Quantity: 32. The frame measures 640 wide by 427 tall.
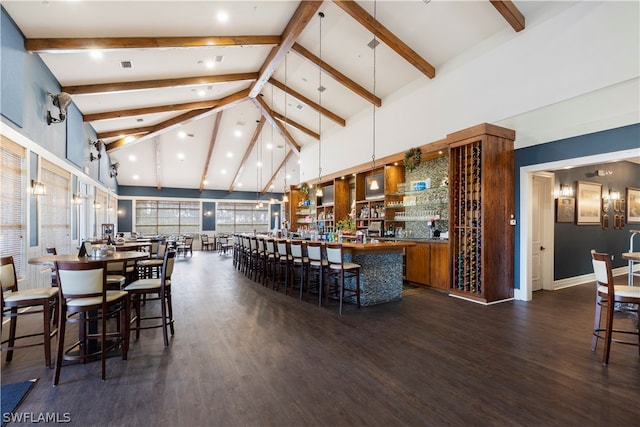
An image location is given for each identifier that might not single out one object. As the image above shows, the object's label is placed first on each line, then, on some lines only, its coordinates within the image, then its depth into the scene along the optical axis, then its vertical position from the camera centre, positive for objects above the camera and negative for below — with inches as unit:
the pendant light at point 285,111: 294.5 +141.2
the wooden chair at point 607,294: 111.6 -30.9
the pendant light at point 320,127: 288.9 +121.2
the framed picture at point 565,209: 240.4 +5.1
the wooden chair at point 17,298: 105.6 -30.6
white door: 232.1 -11.8
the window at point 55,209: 206.0 +4.1
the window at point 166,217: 615.2 -4.6
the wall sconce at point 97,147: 326.2 +76.4
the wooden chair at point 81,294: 98.8 -27.2
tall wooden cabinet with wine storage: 194.7 +2.0
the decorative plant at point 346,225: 297.1 -10.3
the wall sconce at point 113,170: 469.1 +72.7
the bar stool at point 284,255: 219.9 -30.8
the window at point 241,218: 686.8 -7.2
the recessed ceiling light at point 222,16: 184.5 +125.7
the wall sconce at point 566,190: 242.7 +20.7
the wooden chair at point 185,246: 512.0 -55.5
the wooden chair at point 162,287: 127.7 -31.7
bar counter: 183.6 -35.6
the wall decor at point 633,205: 292.7 +10.1
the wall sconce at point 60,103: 204.5 +78.4
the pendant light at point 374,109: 229.2 +110.1
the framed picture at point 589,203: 253.3 +10.5
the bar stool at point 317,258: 186.5 -27.7
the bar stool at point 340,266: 171.9 -30.6
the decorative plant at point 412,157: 248.6 +49.0
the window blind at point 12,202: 155.9 +6.9
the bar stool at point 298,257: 204.0 -29.6
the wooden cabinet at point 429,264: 225.0 -39.5
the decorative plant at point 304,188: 442.0 +40.2
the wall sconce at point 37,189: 174.7 +15.5
